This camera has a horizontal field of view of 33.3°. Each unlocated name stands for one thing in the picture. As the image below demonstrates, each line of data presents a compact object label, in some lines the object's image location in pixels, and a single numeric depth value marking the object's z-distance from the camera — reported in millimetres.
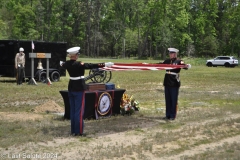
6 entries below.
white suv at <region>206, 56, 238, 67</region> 49622
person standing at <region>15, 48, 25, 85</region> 18938
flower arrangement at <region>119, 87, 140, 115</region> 10873
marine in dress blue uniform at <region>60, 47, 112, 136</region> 8148
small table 9629
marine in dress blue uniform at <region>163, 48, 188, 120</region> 10266
